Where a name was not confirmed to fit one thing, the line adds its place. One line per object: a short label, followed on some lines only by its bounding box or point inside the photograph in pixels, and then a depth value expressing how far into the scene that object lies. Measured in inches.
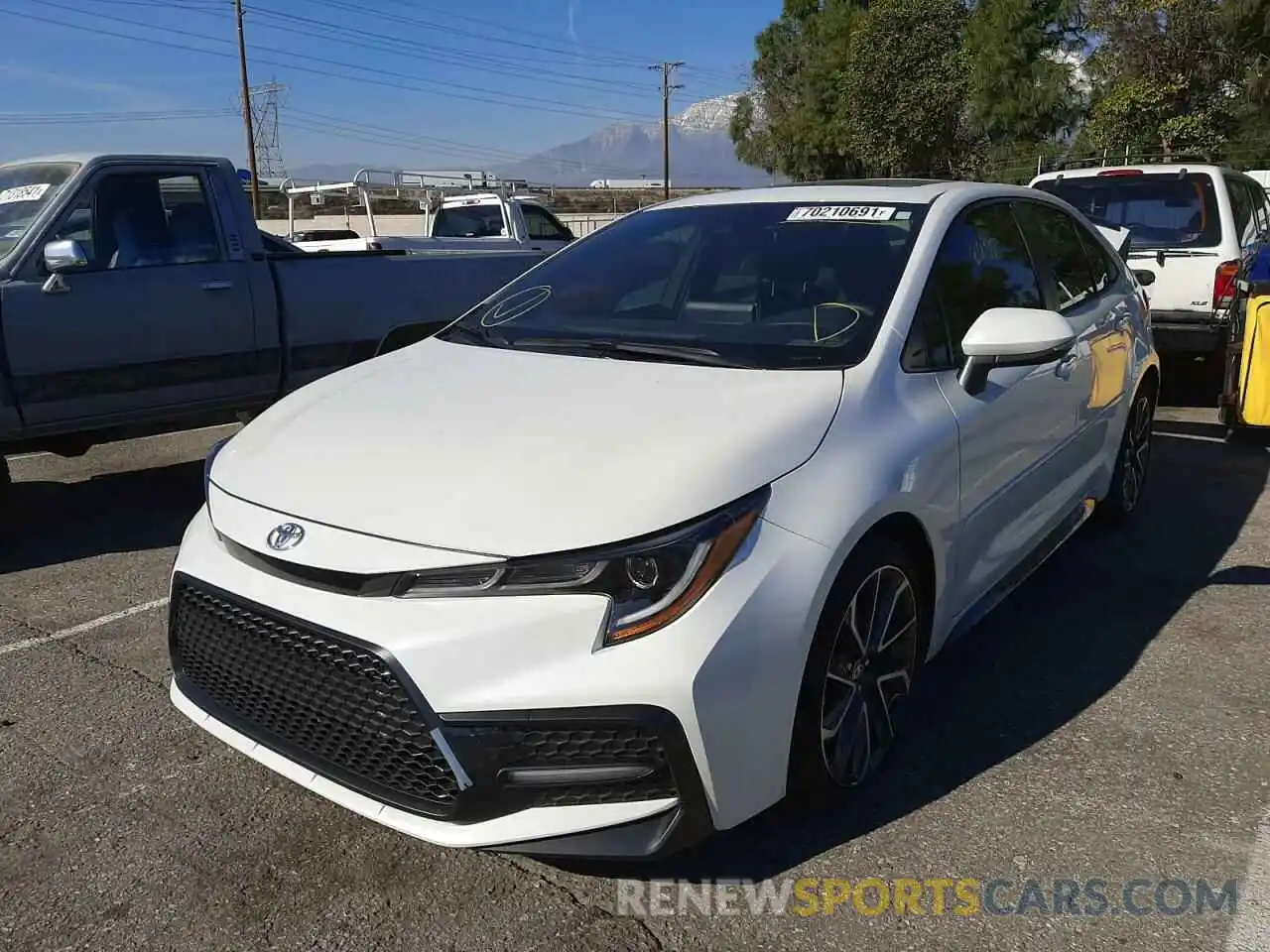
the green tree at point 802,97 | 1882.4
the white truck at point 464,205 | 563.8
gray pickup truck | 203.9
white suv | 298.2
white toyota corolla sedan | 87.1
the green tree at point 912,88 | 1603.1
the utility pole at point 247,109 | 1664.6
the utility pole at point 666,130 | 2308.1
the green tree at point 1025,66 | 1547.7
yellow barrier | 235.0
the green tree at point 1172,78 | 1174.3
